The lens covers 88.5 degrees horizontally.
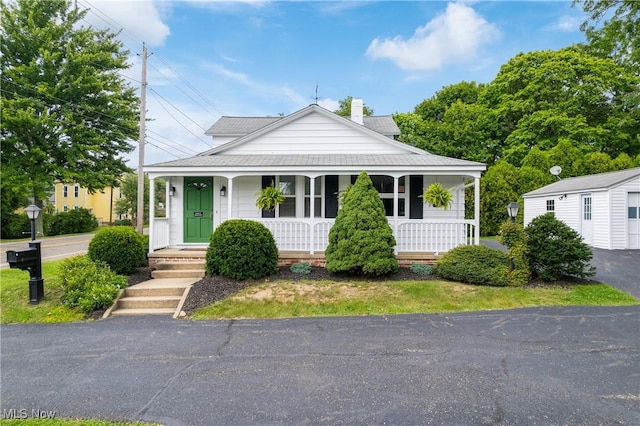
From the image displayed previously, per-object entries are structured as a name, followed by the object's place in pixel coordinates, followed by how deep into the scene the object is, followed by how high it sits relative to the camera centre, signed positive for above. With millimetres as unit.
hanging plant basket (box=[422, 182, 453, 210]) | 9195 +574
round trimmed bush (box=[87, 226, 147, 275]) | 8094 -806
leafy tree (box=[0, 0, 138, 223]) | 20938 +7960
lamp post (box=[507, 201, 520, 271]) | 7934 +156
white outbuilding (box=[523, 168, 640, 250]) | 13383 +353
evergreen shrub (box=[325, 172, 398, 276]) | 7930 -536
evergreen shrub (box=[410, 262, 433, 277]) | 8586 -1383
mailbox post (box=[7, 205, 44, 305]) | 6756 -976
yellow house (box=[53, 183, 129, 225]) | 41688 +2193
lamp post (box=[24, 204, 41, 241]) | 6889 +43
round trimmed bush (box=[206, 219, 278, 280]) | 7812 -836
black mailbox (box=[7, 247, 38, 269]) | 6560 -842
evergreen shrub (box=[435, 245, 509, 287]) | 7812 -1205
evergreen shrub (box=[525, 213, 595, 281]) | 7668 -790
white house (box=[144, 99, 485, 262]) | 9438 +1157
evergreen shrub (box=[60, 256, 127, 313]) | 6633 -1435
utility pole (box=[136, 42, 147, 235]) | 14711 +3741
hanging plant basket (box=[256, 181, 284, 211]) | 9570 +545
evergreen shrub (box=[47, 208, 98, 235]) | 26020 -474
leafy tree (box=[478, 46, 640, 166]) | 24000 +8680
